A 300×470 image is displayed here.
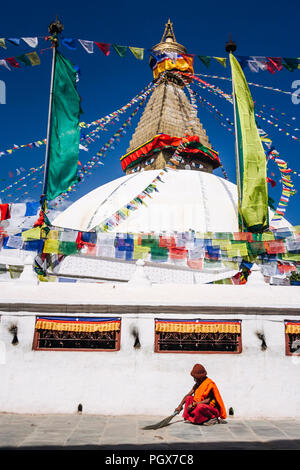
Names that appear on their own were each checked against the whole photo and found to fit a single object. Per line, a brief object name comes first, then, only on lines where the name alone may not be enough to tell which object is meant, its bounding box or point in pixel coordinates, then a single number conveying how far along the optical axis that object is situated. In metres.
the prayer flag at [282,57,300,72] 10.55
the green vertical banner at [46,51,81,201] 9.78
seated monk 5.42
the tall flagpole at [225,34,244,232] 11.00
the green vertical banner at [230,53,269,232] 10.60
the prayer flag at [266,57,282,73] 10.70
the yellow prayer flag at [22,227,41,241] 9.84
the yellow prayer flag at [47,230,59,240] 10.05
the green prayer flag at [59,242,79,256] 10.23
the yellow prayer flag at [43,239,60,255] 10.05
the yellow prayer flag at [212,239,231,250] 10.91
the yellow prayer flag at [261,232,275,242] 10.66
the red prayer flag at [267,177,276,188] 13.46
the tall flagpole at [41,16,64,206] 9.67
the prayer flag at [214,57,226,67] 11.02
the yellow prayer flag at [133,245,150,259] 11.04
